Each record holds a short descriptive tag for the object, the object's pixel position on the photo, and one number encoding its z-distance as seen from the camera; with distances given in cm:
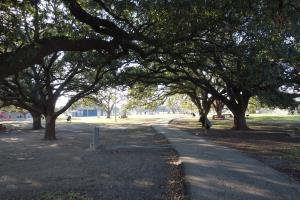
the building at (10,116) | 4663
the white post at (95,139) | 917
